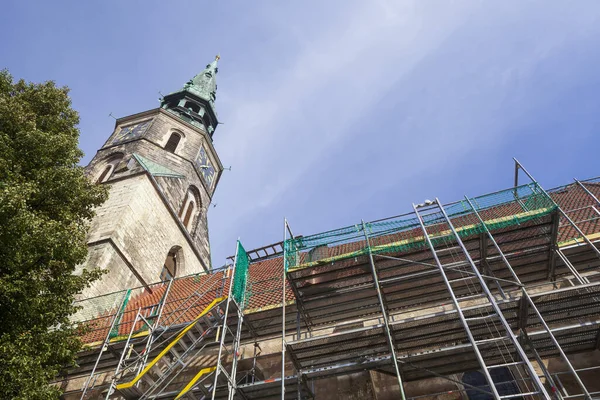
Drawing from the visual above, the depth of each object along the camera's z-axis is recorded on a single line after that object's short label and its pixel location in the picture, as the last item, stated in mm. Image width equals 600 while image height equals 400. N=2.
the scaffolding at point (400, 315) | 7320
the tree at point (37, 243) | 6375
